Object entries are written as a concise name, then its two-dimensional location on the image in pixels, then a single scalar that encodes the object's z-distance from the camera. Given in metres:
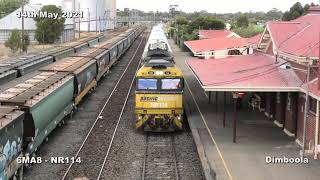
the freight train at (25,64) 23.38
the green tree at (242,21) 114.79
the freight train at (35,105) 13.39
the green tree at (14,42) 58.69
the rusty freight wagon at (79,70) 24.88
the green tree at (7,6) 128.99
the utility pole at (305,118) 17.48
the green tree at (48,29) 74.56
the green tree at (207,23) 91.81
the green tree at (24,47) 51.60
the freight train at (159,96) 21.25
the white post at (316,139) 17.11
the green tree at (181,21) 104.74
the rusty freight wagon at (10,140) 12.59
